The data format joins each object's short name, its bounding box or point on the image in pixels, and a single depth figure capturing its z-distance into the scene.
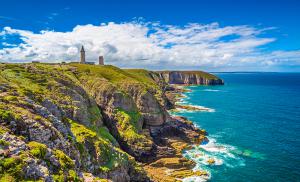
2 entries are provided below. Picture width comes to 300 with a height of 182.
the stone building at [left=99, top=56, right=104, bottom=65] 166.38
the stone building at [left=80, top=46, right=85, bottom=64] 153.64
